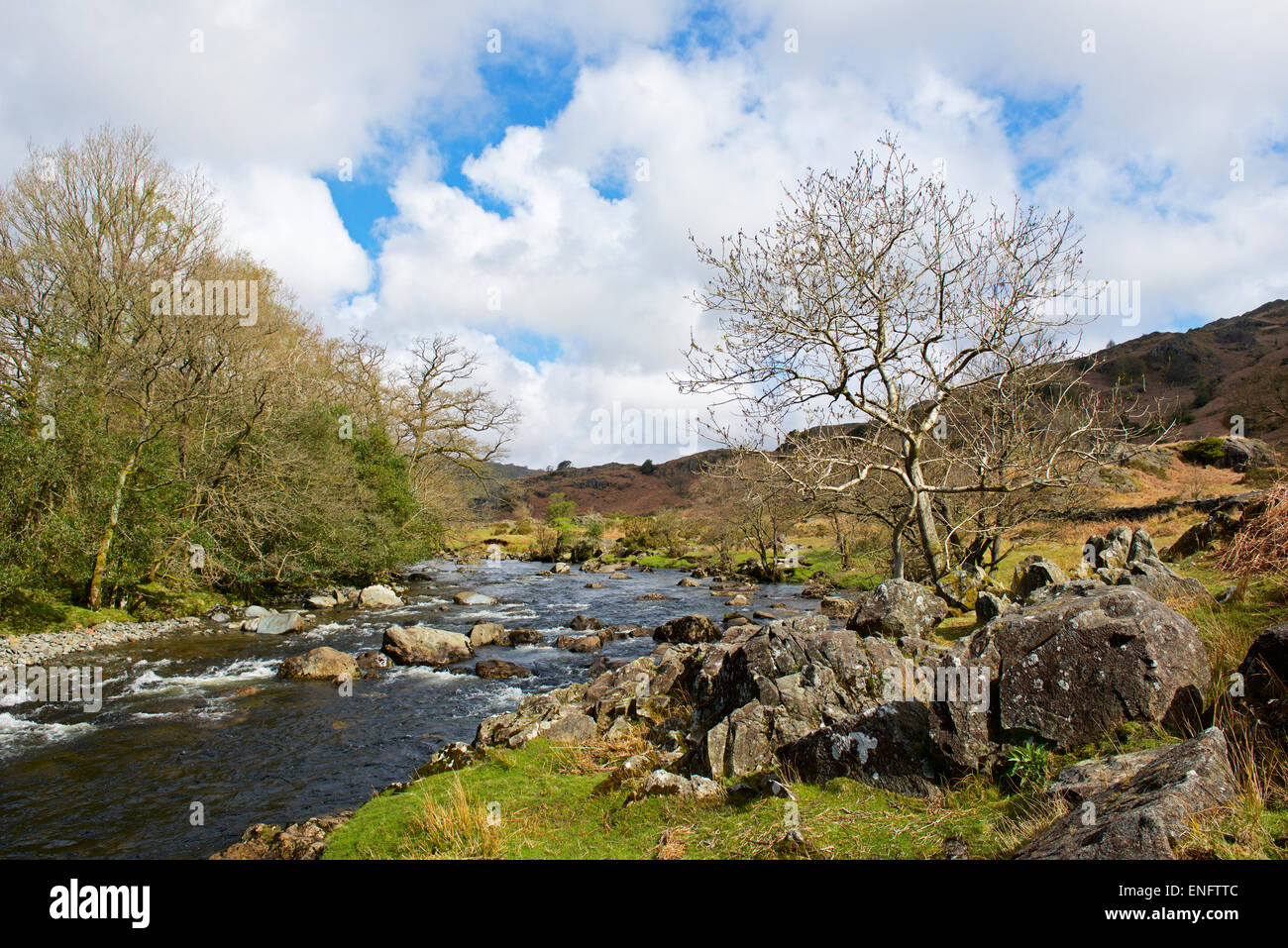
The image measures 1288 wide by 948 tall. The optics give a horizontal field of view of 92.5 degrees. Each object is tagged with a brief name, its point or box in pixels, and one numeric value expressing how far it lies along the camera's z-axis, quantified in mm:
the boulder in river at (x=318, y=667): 15648
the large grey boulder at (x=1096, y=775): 4199
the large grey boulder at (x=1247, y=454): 40219
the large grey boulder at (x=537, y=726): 9617
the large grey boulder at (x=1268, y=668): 4602
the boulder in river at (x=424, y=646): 17359
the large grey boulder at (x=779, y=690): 7035
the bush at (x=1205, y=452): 43875
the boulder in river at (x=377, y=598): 27234
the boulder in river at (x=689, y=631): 20500
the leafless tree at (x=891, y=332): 11367
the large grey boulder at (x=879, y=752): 5508
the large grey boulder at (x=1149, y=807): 3264
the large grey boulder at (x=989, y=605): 10414
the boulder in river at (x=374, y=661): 16516
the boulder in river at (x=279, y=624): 21109
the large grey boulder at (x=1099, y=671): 5031
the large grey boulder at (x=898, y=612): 10305
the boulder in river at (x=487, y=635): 19797
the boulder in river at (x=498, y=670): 16281
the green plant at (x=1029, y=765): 4918
